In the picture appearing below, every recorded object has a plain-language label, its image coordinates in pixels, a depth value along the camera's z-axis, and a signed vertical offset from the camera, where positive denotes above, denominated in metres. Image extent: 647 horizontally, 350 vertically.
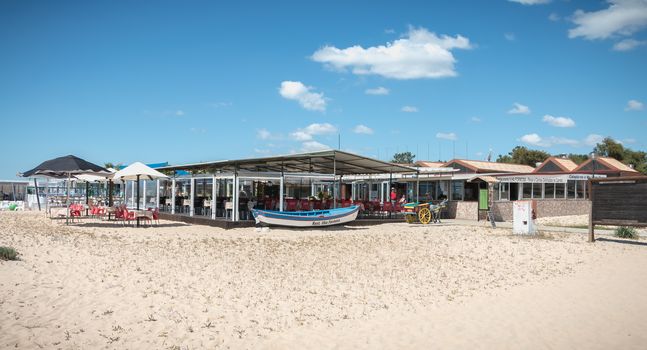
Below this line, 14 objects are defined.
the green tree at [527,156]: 65.69 +4.15
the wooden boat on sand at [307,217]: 17.32 -1.12
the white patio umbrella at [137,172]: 17.97 +0.38
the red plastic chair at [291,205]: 20.52 -0.82
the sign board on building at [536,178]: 24.61 +0.46
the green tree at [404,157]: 96.56 +5.59
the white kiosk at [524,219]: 16.38 -1.02
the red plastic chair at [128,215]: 17.85 -1.17
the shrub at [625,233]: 16.25 -1.42
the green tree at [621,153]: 56.88 +4.21
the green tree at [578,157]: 68.78 +4.35
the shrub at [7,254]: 9.04 -1.31
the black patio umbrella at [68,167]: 19.66 +0.62
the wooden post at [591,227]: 14.99 -1.15
